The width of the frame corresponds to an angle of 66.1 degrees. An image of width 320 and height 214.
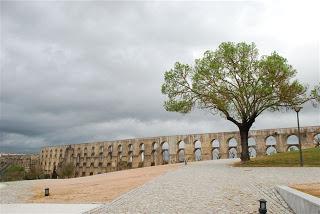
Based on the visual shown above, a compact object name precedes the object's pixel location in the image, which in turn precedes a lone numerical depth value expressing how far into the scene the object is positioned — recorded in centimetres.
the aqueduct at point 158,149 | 3412
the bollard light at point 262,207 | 634
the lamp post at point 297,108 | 1806
